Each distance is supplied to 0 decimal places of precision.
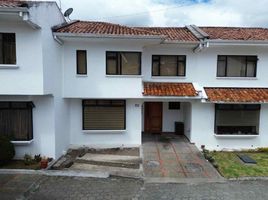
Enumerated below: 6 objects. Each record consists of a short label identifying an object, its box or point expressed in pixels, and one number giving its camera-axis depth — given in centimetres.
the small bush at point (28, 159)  844
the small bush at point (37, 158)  866
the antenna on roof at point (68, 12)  1210
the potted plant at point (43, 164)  799
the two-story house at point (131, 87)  879
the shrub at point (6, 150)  790
